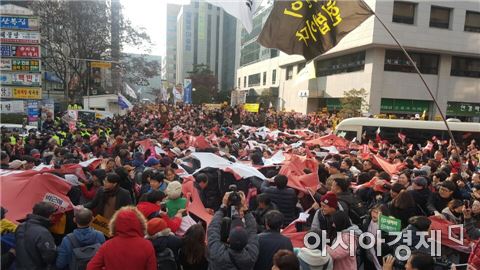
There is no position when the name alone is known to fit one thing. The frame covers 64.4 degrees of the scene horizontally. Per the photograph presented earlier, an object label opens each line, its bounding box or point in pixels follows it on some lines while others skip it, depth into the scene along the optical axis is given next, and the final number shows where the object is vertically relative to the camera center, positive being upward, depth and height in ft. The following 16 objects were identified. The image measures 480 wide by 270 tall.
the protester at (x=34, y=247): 11.89 -4.86
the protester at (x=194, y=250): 12.16 -4.87
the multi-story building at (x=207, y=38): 364.99 +57.09
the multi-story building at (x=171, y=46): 472.44 +63.05
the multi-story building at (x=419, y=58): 108.68 +14.50
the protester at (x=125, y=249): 10.43 -4.24
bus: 56.70 -3.63
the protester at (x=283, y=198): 17.81 -4.54
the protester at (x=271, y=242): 12.12 -4.51
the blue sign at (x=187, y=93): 117.70 +1.24
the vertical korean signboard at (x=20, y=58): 47.11 +4.06
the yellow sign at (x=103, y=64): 78.57 +6.03
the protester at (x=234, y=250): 11.45 -4.63
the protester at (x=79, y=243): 11.91 -4.77
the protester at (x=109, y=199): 16.11 -4.45
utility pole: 111.65 +18.25
